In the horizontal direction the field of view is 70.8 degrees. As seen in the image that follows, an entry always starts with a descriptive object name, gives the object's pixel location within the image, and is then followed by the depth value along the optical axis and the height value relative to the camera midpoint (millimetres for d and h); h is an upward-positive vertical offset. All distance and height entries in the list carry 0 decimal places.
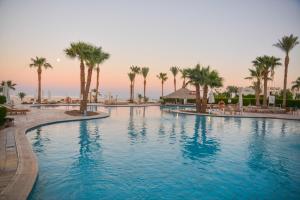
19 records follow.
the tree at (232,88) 90388 +6471
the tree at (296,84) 65444 +6102
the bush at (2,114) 13506 -886
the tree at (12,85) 52625 +3904
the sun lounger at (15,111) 21172 -1068
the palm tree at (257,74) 43391 +6076
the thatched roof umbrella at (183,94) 45219 +1846
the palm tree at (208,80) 31888 +3443
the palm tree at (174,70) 70562 +10818
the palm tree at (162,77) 71000 +8505
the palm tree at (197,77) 32125 +3857
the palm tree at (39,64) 44750 +7842
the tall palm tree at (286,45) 37062 +10413
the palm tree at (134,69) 64875 +10106
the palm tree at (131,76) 63719 +7691
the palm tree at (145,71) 66375 +9752
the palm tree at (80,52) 25156 +5918
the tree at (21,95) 49328 +1324
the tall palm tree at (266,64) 38688 +7307
